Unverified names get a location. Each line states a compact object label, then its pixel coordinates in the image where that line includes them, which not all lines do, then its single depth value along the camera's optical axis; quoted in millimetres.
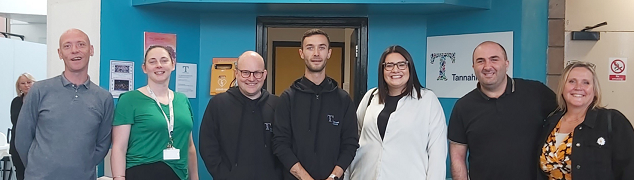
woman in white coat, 2586
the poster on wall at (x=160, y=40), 4523
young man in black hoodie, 2553
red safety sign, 4184
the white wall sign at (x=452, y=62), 4565
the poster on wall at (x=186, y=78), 4748
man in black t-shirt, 2590
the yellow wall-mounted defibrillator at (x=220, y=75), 4859
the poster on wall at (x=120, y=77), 4301
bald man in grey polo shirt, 2463
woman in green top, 2578
